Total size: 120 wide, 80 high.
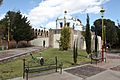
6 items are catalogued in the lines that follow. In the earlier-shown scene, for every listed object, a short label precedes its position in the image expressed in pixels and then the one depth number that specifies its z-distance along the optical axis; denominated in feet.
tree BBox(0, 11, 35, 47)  61.84
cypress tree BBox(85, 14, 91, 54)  38.34
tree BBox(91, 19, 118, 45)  92.47
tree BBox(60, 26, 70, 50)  43.98
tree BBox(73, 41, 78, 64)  25.09
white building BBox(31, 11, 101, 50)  60.88
